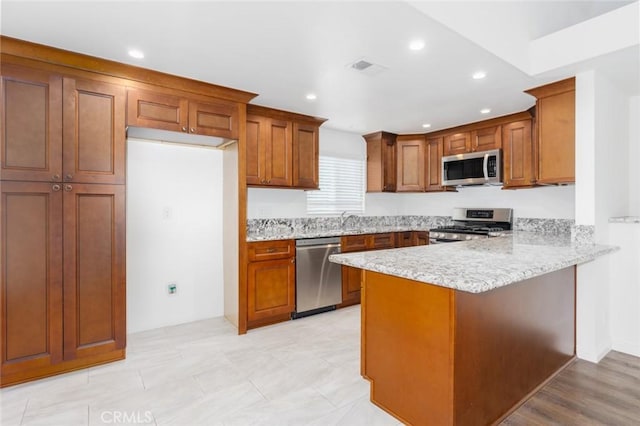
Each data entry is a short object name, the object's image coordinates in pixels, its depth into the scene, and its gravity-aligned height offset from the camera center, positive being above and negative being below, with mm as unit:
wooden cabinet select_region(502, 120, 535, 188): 3766 +671
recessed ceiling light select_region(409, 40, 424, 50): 2229 +1160
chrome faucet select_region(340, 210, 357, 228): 4805 -85
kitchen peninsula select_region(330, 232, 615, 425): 1568 -648
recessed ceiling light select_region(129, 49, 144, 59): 2355 +1165
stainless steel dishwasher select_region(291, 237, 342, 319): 3631 -745
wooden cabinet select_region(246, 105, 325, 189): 3604 +745
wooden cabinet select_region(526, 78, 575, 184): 2799 +715
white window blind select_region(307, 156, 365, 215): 4605 +354
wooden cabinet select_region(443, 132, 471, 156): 4426 +957
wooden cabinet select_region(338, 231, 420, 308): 4004 -451
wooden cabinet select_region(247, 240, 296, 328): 3326 -733
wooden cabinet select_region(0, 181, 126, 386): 2238 -476
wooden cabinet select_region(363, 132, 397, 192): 4883 +767
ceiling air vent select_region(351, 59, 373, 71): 2552 +1172
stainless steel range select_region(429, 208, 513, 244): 4176 -189
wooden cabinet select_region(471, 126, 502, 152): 4078 +944
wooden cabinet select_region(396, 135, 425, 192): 4934 +755
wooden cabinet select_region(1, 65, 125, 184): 2236 +619
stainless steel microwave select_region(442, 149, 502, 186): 4016 +567
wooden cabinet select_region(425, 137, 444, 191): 4758 +721
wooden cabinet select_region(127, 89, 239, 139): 2691 +881
